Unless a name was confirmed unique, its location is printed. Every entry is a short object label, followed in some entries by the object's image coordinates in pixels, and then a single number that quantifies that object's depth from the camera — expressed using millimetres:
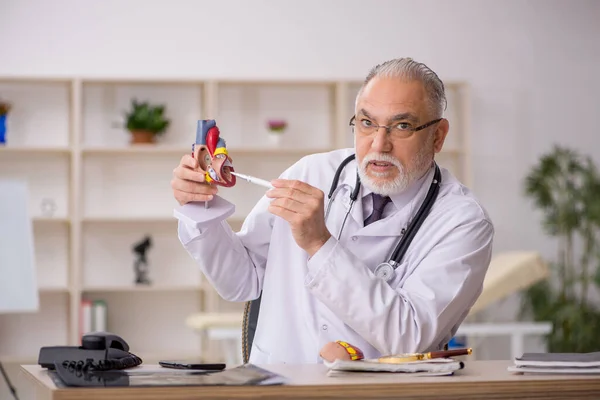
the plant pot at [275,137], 6138
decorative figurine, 6035
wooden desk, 2013
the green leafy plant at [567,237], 5907
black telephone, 2214
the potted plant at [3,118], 5895
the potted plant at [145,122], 5977
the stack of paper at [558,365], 2196
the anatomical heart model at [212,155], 2493
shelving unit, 6138
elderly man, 2410
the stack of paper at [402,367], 2168
